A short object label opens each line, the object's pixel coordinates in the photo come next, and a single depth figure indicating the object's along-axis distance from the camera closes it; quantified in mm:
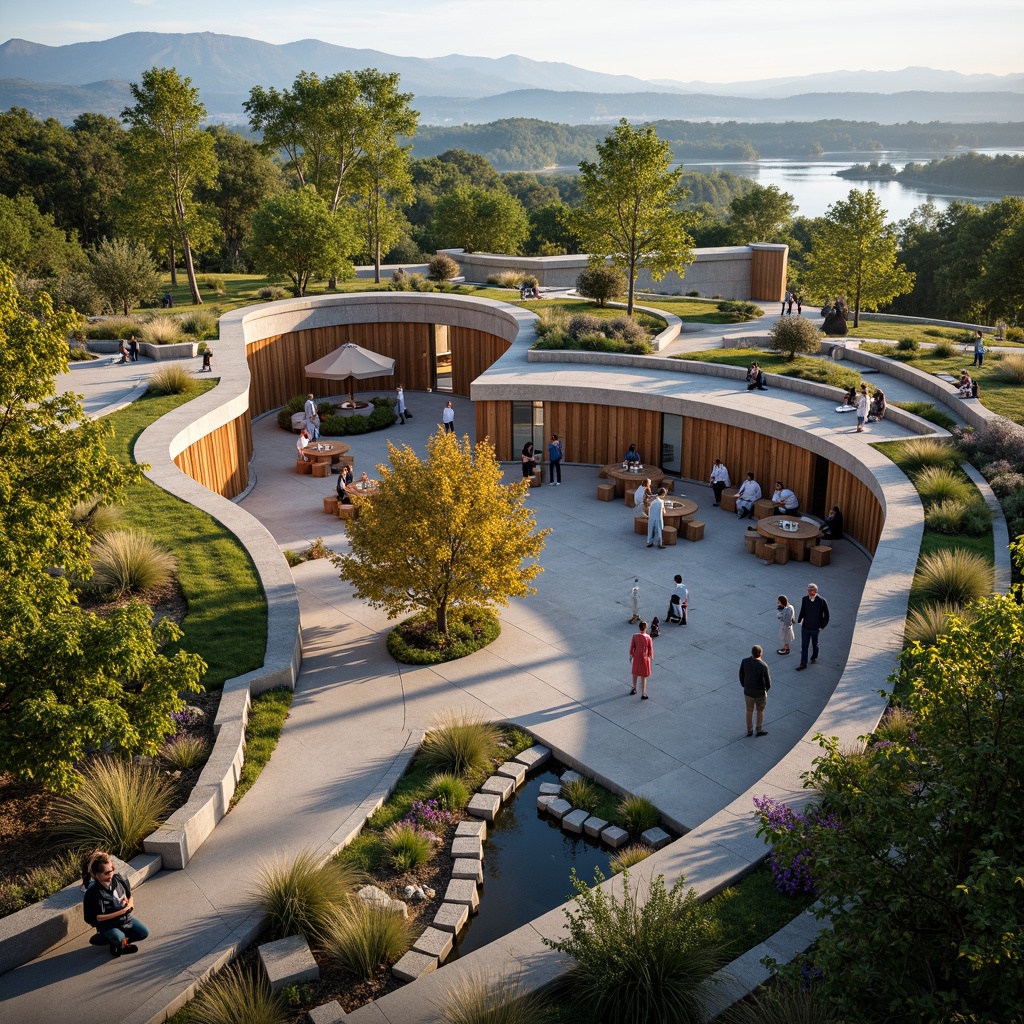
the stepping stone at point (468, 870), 10125
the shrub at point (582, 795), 11500
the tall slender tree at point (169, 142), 34625
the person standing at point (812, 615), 14406
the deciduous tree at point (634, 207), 31328
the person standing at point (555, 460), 23766
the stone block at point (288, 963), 8359
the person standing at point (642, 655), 13492
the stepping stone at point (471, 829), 10852
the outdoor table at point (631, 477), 22906
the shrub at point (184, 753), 11211
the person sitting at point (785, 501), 20797
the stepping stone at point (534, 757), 12359
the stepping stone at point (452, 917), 9281
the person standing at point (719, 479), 22391
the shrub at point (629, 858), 9757
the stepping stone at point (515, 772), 12062
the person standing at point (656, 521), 19594
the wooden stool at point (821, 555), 18703
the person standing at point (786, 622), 14750
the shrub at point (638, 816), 10969
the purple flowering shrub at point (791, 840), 6152
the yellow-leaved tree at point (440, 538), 14633
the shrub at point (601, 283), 34188
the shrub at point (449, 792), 11359
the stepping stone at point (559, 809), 11359
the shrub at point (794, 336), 27578
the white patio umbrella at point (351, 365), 29469
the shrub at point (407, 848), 10148
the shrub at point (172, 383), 24453
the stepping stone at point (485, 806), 11352
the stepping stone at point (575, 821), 11141
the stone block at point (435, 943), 8875
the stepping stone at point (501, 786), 11753
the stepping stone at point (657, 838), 10648
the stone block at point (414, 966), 8586
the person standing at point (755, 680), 12352
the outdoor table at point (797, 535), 18922
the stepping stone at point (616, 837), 10820
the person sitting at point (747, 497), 21562
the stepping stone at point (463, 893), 9703
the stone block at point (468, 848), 10477
